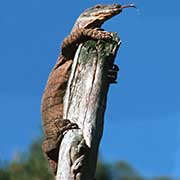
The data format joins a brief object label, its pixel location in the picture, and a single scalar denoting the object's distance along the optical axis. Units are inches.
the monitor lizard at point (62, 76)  429.4
